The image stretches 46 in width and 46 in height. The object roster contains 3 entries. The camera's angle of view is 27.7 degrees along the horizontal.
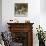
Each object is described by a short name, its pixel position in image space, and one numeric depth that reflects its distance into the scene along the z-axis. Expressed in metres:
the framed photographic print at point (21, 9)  3.59
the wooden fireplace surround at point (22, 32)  3.50
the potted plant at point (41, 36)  3.44
